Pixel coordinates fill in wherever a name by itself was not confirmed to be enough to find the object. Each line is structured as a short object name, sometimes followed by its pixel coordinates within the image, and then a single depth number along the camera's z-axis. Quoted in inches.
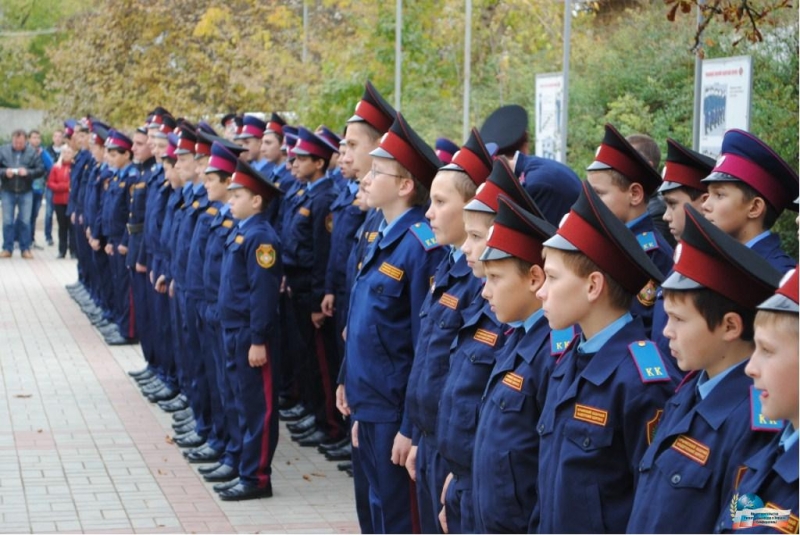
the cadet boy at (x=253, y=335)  317.7
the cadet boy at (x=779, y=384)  116.6
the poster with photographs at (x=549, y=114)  412.5
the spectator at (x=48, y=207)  1026.7
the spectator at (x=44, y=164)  980.4
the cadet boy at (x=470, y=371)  185.9
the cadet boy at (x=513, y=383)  167.0
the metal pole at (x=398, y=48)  598.2
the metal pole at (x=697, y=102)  310.7
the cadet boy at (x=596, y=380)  150.1
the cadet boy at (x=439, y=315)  205.3
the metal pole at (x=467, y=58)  522.3
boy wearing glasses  239.8
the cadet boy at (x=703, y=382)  130.6
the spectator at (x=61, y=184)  920.9
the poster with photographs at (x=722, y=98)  288.5
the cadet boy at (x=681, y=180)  222.5
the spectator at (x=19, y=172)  944.3
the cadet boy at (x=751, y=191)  197.3
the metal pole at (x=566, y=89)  395.2
